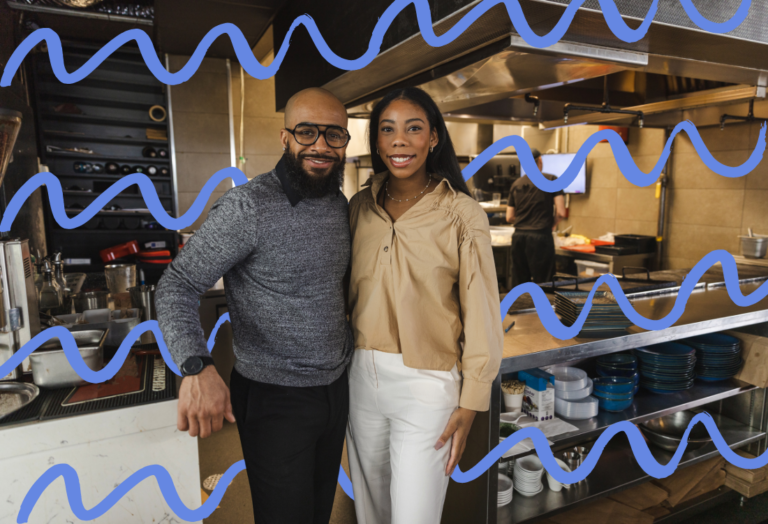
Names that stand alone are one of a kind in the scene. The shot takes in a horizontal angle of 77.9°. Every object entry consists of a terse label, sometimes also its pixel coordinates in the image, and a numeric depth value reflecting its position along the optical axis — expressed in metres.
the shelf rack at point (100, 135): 4.25
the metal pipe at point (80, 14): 3.42
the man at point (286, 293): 1.25
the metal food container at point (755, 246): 3.79
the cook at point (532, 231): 4.71
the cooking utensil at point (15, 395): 1.35
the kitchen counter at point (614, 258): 4.49
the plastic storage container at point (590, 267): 4.49
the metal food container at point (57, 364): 1.45
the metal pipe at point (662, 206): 4.73
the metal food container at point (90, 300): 2.28
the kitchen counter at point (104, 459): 1.26
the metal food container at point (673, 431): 2.46
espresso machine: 1.47
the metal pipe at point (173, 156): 4.59
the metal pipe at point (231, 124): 5.20
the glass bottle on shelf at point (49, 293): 2.20
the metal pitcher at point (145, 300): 2.17
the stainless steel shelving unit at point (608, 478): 2.05
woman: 1.38
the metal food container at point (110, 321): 1.74
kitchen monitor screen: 5.52
